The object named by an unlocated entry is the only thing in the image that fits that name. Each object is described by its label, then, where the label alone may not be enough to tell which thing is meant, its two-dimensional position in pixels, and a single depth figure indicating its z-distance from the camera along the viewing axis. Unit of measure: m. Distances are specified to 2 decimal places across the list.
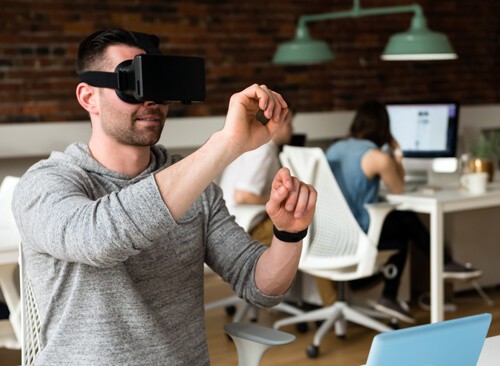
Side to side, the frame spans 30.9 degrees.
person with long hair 4.46
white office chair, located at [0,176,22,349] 3.19
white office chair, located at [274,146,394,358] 4.21
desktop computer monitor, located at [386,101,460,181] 5.32
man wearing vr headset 1.58
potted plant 4.80
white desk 4.25
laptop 1.23
